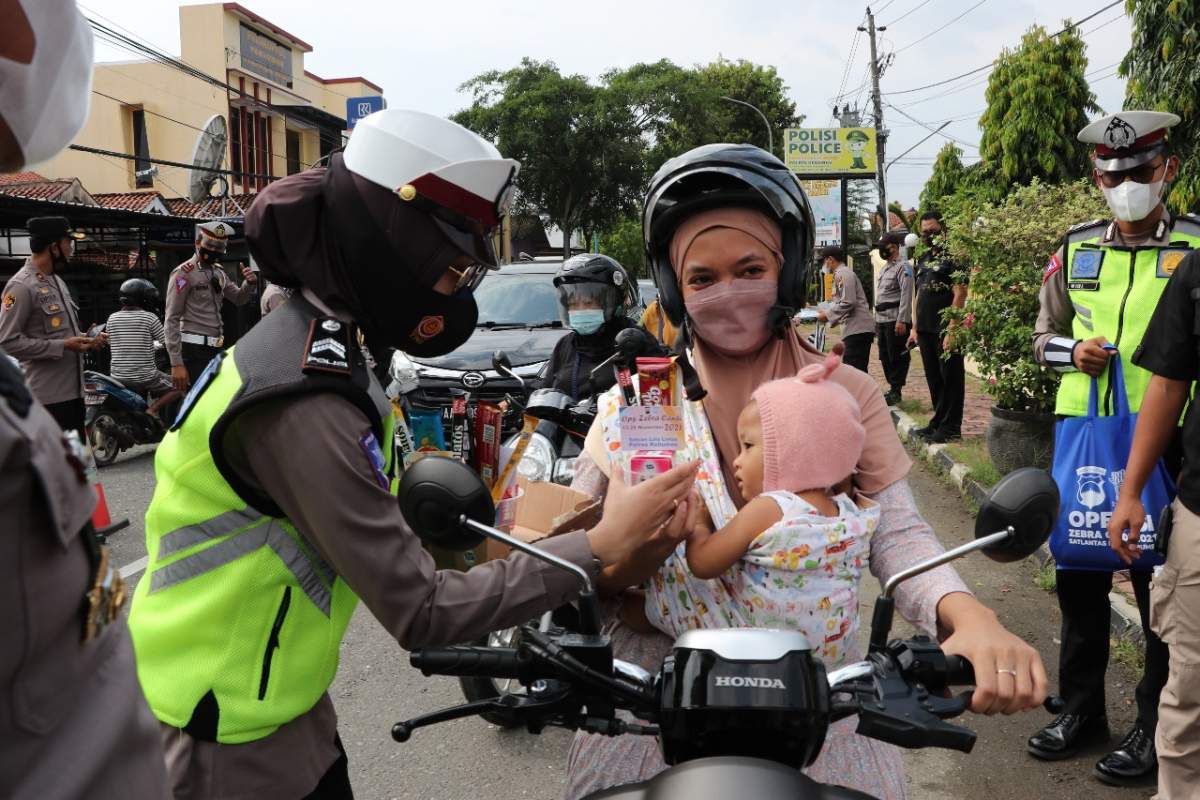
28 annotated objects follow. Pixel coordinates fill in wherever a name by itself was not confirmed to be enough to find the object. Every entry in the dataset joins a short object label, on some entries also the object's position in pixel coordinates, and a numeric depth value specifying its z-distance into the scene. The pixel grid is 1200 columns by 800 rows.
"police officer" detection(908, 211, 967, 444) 9.14
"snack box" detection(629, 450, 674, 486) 1.73
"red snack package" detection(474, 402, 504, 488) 4.16
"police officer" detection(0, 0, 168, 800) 0.81
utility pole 31.34
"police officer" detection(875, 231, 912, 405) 11.55
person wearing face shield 5.41
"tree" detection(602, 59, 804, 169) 39.72
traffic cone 5.88
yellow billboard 43.78
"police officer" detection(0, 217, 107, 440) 7.05
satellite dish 23.02
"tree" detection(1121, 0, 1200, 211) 9.65
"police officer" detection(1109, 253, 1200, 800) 2.79
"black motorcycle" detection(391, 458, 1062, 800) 1.25
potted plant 6.93
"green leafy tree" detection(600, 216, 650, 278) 46.22
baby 1.67
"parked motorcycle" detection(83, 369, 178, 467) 9.28
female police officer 1.57
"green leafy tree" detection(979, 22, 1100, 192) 17.12
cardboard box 2.04
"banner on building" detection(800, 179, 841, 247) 38.21
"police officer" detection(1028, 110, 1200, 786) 3.57
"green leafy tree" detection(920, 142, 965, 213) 26.19
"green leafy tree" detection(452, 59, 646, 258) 38.50
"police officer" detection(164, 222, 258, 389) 9.53
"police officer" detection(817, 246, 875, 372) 11.43
